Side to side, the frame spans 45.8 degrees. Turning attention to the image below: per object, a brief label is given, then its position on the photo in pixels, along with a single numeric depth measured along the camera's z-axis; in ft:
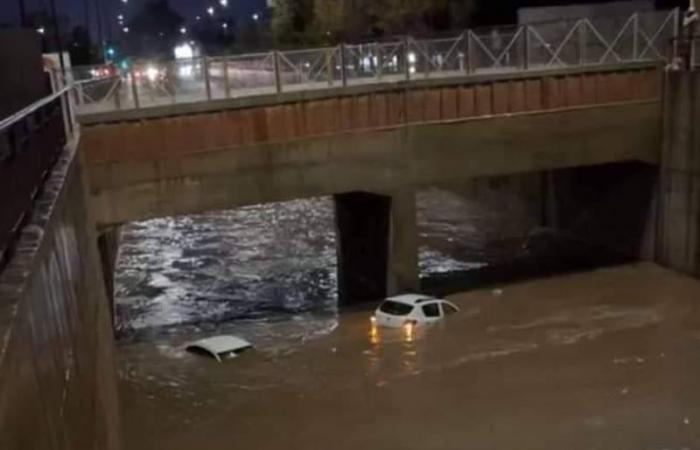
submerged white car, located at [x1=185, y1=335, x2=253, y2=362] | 60.39
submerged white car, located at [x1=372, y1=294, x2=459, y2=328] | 64.28
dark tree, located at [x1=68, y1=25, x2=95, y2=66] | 201.29
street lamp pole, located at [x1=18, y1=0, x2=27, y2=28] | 78.18
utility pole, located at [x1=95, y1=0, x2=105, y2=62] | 229.56
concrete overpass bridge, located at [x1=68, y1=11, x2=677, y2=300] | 60.80
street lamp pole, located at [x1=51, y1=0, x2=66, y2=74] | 87.10
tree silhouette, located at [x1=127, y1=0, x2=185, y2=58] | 504.43
